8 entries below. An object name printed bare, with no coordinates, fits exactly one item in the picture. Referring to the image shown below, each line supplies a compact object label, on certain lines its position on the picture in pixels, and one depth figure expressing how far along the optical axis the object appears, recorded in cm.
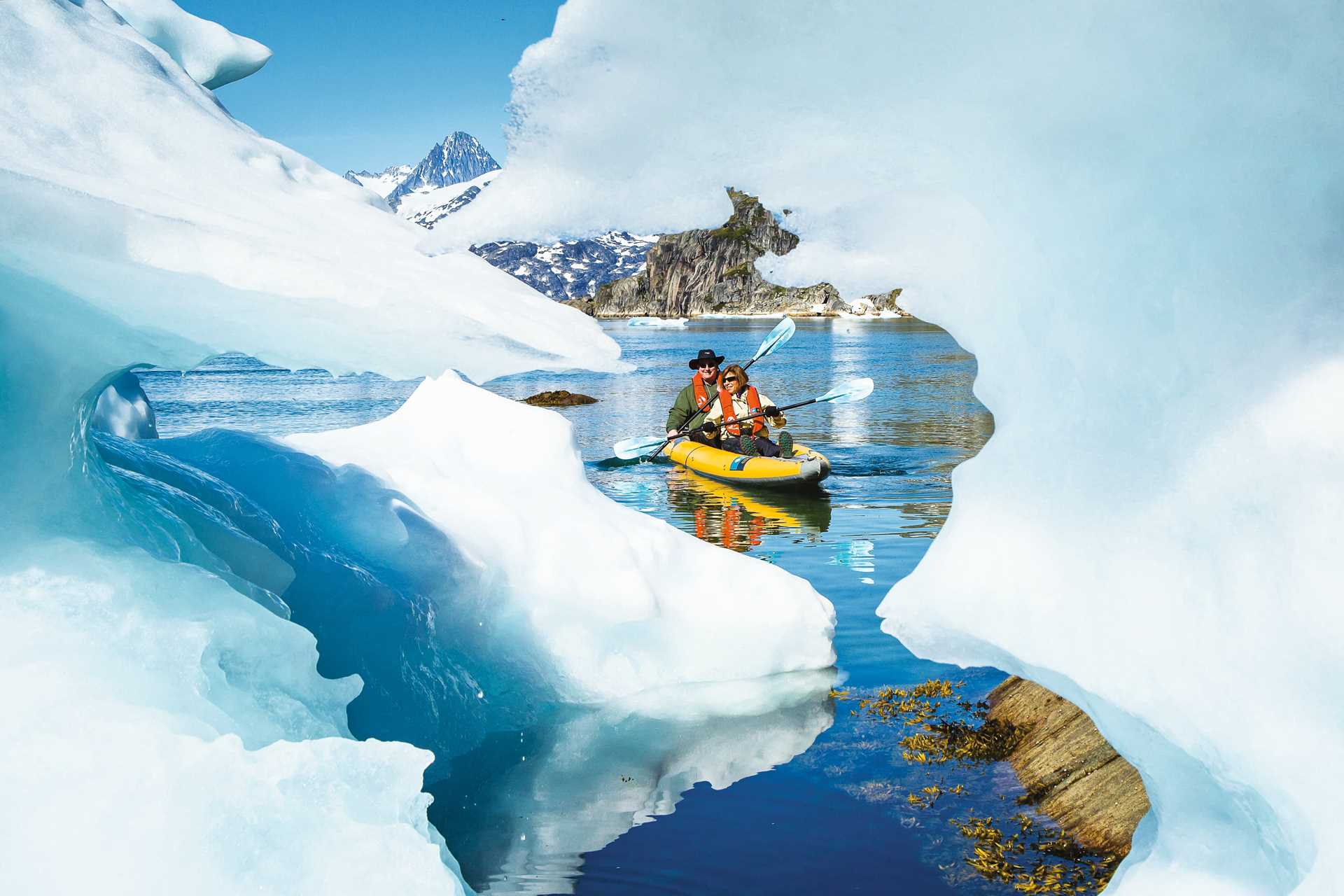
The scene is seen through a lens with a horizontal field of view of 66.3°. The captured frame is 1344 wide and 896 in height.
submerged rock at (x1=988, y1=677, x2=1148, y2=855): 452
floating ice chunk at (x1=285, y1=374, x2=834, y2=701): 608
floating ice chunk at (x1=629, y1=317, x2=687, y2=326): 13388
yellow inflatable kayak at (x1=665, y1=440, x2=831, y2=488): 1548
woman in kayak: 1670
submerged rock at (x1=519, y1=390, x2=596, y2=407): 3222
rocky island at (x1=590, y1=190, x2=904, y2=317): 16825
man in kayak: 1717
